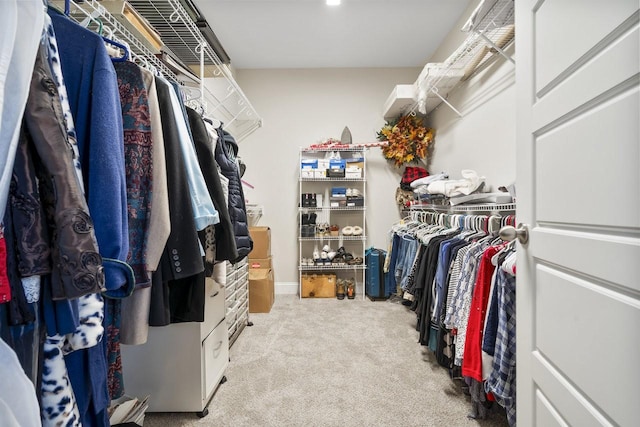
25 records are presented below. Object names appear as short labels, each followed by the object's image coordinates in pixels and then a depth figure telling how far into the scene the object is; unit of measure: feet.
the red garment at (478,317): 4.25
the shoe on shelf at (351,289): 10.72
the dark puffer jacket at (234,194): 5.17
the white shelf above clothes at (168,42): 4.03
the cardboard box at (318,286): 10.76
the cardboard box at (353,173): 10.65
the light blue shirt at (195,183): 3.30
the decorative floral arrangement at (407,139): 10.67
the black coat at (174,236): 3.09
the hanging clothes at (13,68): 1.46
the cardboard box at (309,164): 10.61
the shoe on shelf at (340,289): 10.67
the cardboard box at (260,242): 9.81
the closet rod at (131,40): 3.34
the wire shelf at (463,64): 5.16
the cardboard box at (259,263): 9.80
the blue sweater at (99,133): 2.11
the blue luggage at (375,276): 10.49
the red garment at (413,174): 10.65
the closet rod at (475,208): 5.34
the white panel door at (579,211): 1.74
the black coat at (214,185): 4.00
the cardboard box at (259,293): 9.23
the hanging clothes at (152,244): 2.83
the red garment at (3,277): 1.41
